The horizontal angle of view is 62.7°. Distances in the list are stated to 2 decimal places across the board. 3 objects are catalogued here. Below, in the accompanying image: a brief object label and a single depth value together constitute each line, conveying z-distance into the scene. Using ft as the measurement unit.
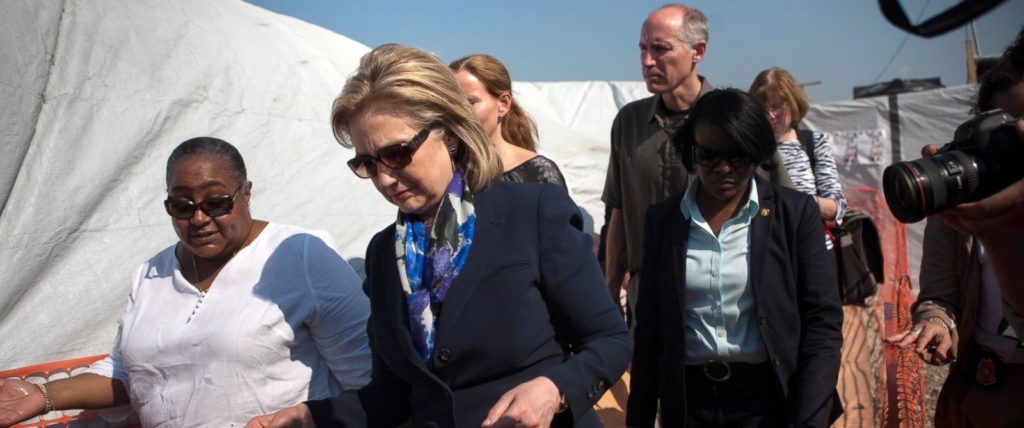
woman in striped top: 13.06
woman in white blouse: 7.39
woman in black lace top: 10.18
